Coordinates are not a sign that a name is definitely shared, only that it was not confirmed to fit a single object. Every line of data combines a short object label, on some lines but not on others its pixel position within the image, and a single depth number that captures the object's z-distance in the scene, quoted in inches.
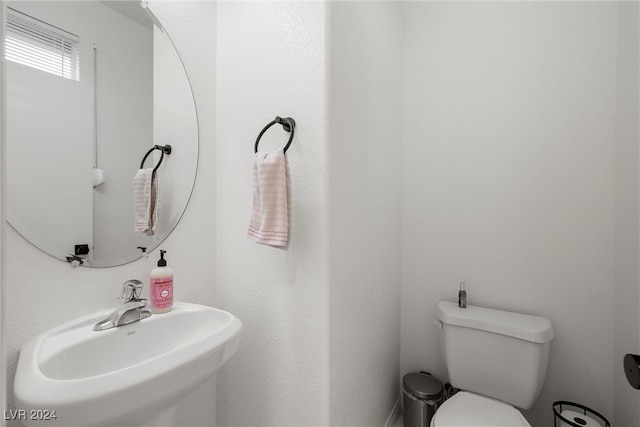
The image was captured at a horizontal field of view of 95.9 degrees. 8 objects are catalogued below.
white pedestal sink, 20.0
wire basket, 42.4
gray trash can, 51.2
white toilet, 41.8
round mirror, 27.9
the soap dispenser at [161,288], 35.2
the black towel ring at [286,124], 36.7
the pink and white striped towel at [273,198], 35.6
